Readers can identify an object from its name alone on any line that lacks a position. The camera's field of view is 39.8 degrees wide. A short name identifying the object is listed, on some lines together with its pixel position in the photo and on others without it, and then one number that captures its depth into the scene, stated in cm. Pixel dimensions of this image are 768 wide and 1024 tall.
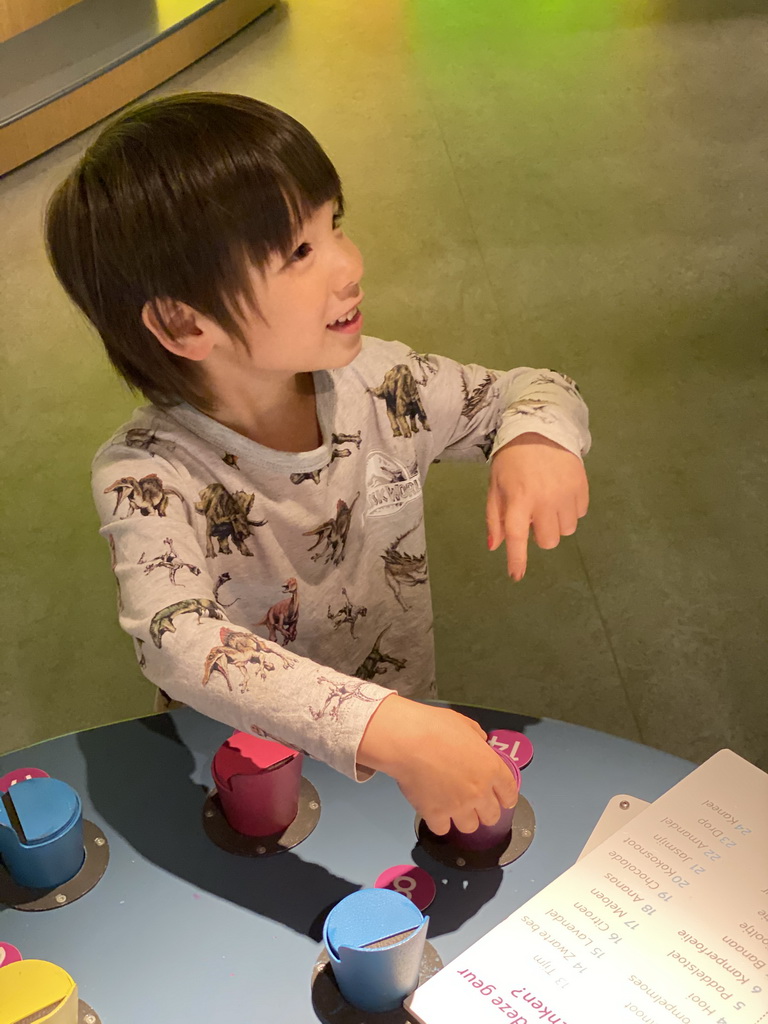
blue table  77
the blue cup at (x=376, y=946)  70
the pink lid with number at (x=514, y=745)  90
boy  80
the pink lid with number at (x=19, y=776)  86
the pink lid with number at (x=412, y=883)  80
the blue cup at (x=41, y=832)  79
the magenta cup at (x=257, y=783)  83
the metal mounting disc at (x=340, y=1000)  74
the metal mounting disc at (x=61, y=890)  81
